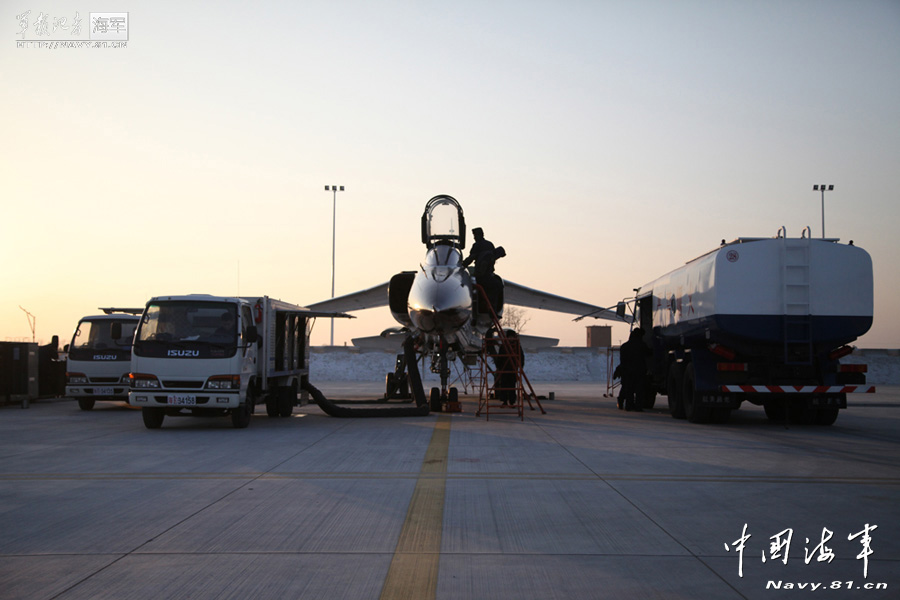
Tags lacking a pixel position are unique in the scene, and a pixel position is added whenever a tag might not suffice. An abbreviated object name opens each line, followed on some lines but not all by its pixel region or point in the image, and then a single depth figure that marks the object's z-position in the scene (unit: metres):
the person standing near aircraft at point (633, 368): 18.38
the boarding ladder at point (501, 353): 15.97
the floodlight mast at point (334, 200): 44.91
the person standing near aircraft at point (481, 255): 17.58
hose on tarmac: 16.09
